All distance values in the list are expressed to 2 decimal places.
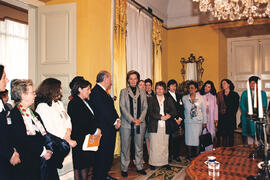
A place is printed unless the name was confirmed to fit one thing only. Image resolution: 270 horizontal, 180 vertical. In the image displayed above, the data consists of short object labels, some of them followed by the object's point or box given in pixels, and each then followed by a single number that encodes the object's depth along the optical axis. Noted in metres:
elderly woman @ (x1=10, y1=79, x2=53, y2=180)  2.21
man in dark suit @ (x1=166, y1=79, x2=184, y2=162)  4.59
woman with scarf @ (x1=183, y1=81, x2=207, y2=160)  4.55
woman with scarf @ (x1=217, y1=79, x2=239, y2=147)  5.15
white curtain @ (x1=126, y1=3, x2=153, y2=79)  5.88
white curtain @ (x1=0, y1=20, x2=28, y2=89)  6.02
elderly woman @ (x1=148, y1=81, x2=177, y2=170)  4.08
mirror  7.80
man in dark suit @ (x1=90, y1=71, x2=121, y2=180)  3.29
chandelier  3.58
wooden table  1.92
